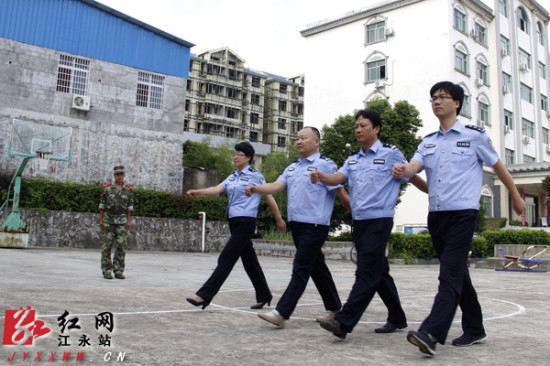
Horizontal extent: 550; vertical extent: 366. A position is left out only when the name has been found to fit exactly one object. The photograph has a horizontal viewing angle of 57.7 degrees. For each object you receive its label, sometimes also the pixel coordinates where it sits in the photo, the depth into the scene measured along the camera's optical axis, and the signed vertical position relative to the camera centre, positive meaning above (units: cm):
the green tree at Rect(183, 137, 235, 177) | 4112 +628
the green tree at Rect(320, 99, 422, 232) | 2250 +485
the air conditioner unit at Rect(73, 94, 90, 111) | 2171 +548
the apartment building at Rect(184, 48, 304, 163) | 5609 +1593
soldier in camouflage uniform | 808 +17
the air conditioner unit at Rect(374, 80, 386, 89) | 3260 +1020
